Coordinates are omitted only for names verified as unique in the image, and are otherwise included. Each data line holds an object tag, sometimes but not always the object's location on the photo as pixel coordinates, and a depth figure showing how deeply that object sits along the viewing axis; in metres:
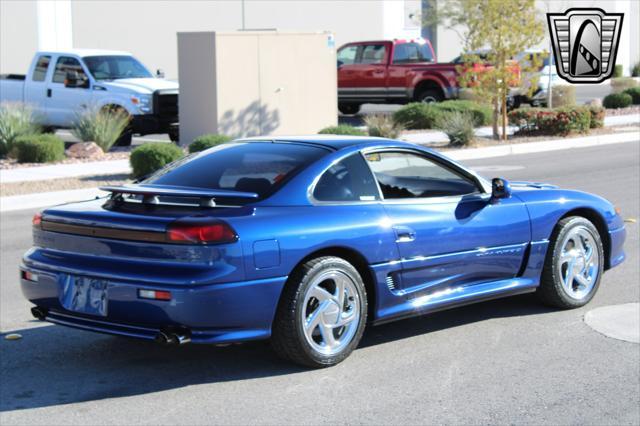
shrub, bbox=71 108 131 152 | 21.38
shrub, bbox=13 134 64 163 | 19.89
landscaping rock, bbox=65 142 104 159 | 20.70
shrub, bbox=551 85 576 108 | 31.97
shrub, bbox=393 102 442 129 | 25.53
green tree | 22.23
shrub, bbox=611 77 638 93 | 40.88
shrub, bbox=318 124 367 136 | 19.59
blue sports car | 6.22
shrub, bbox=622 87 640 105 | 34.84
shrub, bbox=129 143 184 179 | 17.34
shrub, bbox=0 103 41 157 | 20.59
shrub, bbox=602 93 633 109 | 33.38
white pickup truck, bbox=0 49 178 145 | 22.62
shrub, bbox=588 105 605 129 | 25.83
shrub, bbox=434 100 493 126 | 25.53
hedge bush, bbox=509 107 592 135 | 24.45
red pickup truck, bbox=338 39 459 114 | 30.23
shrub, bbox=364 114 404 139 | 21.50
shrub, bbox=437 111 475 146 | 22.02
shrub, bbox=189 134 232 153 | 18.61
